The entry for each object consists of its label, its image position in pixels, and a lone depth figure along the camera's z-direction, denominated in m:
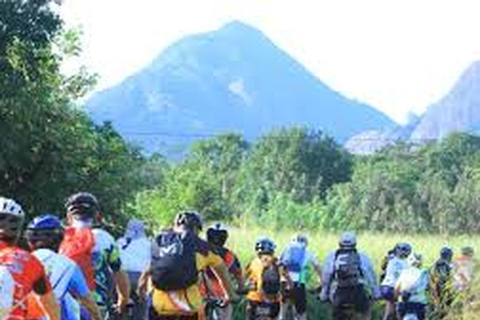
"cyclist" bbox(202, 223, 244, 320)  14.48
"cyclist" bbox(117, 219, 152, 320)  16.45
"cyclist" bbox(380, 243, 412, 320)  17.66
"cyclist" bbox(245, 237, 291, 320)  17.20
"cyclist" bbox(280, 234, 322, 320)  20.08
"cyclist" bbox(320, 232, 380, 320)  16.94
